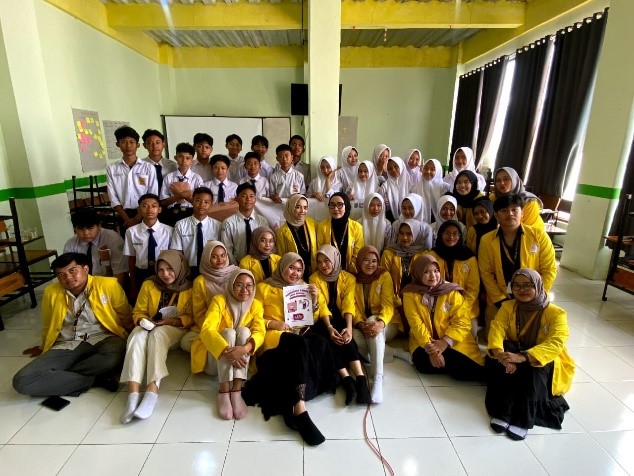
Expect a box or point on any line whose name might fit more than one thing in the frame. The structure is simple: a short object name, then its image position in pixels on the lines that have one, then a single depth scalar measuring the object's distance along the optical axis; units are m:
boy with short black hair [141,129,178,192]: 3.59
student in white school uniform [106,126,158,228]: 3.49
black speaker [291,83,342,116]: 7.82
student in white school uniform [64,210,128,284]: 2.95
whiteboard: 7.98
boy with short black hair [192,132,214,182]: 3.98
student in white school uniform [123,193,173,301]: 2.88
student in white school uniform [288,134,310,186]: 4.41
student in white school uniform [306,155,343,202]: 3.99
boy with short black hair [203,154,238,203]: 3.64
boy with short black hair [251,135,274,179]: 4.25
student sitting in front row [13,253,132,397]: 2.26
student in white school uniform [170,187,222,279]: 2.94
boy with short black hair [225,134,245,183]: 4.17
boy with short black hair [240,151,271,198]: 3.80
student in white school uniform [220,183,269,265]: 3.00
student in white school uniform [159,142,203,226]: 3.40
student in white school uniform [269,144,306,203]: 4.00
